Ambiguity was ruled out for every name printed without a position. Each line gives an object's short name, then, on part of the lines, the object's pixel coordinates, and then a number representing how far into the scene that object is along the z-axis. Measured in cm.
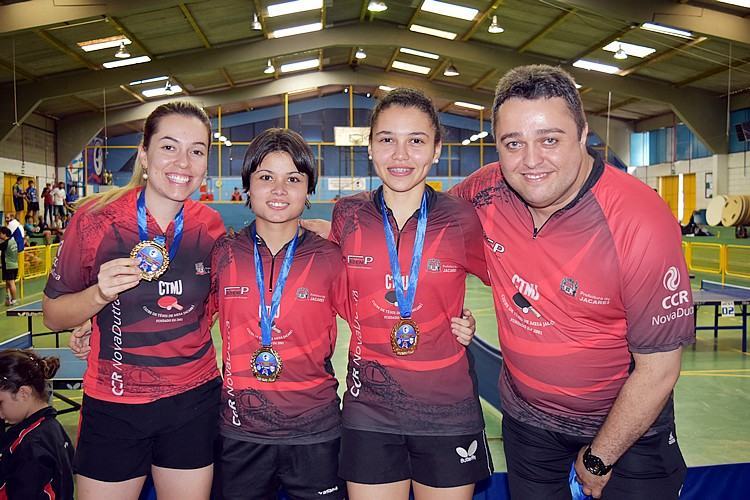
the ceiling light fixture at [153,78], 1837
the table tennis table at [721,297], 748
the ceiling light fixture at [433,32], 1897
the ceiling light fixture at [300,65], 2392
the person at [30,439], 297
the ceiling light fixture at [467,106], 2986
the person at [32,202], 2027
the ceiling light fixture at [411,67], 2450
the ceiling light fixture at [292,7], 1655
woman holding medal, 241
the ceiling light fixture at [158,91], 2264
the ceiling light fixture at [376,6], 1369
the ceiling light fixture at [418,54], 2220
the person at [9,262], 1145
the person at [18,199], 2037
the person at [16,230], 1154
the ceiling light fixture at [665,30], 1393
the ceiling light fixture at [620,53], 1574
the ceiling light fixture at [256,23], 1526
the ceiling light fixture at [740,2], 1284
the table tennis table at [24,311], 674
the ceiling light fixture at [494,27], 1494
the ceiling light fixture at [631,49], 1698
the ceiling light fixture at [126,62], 1771
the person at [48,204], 2084
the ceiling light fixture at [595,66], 1927
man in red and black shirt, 210
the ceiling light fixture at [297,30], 1889
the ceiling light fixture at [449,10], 1652
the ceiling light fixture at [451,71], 2140
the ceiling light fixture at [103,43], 1548
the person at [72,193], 2460
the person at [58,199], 2116
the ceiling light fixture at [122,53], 1471
